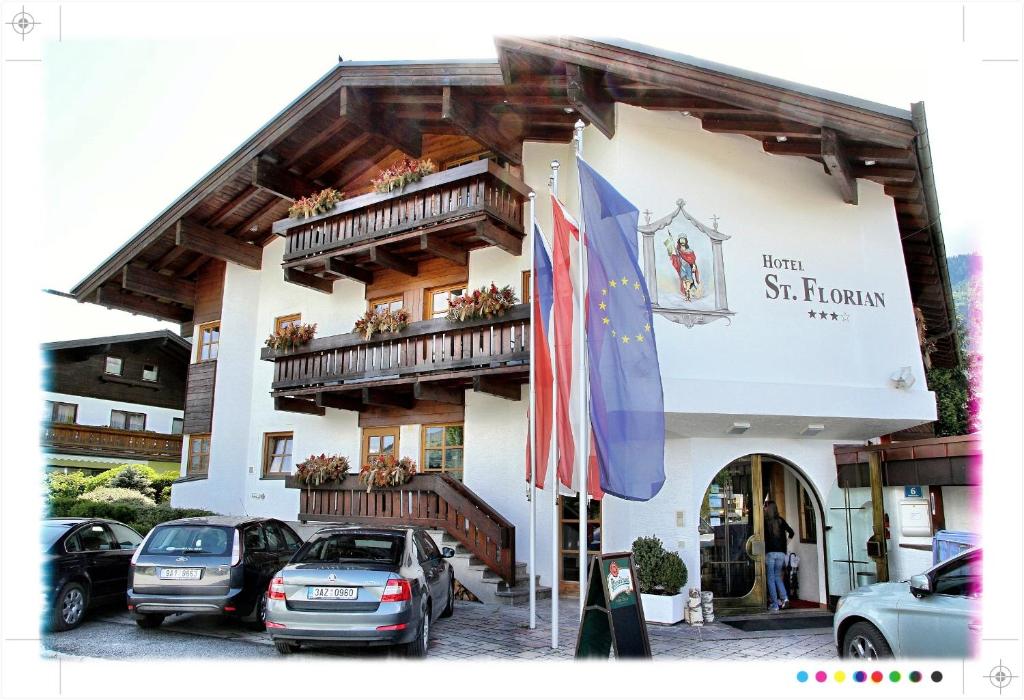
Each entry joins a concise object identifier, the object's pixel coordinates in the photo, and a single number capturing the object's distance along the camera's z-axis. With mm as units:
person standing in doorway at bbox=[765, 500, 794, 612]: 11848
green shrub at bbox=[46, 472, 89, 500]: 23016
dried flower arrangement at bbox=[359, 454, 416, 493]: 13984
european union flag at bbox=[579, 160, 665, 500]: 8070
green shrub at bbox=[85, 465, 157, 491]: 24312
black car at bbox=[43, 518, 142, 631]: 9414
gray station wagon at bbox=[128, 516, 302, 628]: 9117
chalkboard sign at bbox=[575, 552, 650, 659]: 7297
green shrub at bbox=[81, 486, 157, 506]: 21109
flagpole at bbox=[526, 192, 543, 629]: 10180
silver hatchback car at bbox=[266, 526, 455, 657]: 7645
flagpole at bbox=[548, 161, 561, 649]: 8875
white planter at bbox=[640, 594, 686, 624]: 10484
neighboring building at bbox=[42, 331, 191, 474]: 27578
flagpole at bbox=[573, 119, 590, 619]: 8125
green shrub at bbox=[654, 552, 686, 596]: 10547
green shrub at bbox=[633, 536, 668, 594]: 10612
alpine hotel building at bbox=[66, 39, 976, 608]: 11391
